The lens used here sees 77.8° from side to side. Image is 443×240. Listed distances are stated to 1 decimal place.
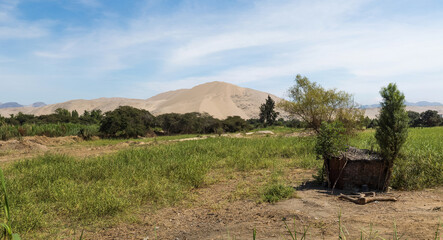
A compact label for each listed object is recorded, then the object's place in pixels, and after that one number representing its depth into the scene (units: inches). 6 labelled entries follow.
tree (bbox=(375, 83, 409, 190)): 261.1
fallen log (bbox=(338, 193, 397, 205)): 231.9
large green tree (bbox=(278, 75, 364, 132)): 640.4
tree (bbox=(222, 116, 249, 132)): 1614.2
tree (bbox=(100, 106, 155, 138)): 1151.0
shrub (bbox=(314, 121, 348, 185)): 269.6
